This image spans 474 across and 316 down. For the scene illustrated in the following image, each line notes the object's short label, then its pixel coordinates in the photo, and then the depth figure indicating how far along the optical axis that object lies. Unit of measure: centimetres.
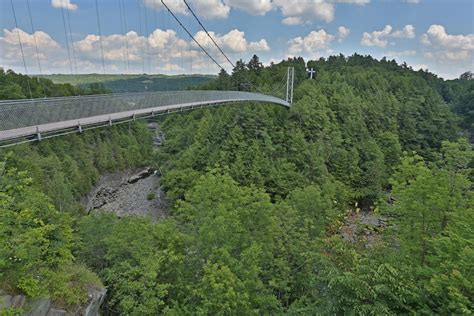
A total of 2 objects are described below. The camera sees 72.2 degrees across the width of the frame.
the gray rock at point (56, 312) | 695
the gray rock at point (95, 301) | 780
